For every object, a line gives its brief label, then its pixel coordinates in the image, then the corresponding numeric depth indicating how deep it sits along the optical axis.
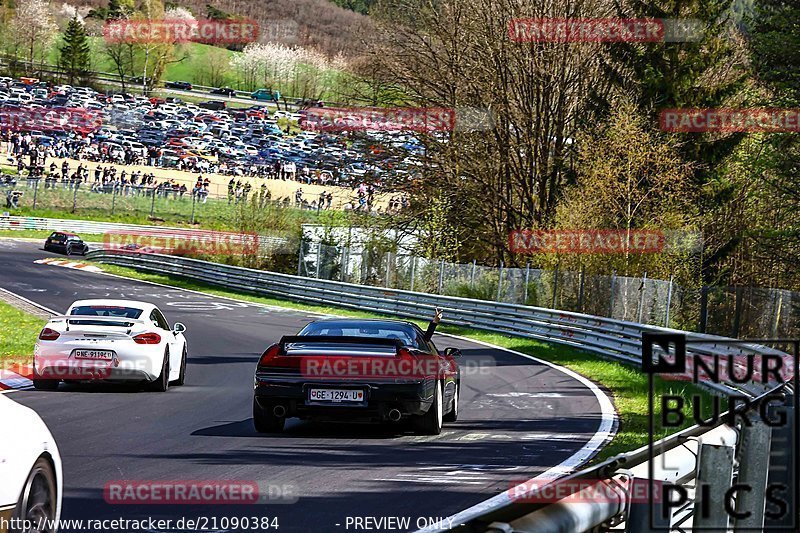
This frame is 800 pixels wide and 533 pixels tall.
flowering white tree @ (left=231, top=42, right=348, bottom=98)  167.50
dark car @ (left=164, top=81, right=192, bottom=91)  161.88
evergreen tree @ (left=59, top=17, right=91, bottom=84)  148.38
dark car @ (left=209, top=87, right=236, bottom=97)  160.62
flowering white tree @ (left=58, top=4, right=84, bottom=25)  192.18
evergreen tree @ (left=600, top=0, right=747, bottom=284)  43.78
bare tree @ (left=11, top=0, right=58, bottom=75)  153.38
